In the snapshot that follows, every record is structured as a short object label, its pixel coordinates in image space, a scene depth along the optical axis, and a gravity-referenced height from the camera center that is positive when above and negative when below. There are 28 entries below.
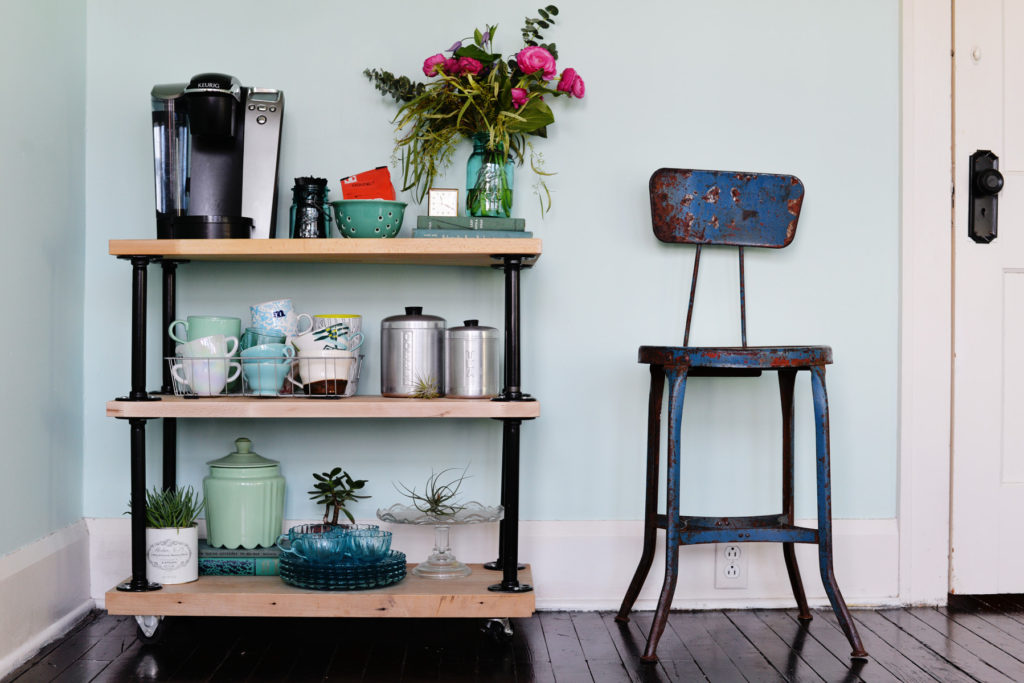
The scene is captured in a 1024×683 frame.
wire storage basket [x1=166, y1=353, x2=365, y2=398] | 1.96 -0.10
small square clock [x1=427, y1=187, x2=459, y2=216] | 2.07 +0.30
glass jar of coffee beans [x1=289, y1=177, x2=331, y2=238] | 2.06 +0.28
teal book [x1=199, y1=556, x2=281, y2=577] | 2.00 -0.52
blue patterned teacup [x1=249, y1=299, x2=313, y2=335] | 2.04 +0.04
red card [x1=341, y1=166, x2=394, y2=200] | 2.08 +0.34
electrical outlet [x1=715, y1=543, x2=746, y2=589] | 2.25 -0.57
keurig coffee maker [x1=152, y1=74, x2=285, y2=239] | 1.97 +0.38
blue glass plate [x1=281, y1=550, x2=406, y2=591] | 1.88 -0.51
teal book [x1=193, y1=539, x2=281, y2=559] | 2.01 -0.49
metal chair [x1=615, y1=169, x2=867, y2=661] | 1.90 -0.07
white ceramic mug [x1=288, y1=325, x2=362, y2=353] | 1.98 -0.02
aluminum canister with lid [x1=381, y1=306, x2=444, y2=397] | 2.00 -0.05
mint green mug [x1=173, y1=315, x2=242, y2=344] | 2.00 +0.01
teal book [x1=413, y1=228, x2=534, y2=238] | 2.00 +0.22
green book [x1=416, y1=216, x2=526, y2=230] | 2.01 +0.24
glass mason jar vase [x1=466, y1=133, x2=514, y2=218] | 2.06 +0.34
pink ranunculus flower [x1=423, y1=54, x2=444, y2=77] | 2.11 +0.62
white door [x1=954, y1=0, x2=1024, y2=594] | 2.31 +0.03
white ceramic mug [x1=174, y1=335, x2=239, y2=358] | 1.97 -0.03
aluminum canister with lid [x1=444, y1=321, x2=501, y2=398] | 1.99 -0.07
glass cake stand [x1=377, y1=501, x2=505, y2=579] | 1.98 -0.41
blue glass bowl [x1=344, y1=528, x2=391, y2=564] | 1.95 -0.46
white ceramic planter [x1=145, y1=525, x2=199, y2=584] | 1.92 -0.47
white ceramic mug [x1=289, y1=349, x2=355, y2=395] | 1.96 -0.07
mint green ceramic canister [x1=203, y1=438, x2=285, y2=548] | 2.01 -0.38
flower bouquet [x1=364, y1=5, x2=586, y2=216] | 2.07 +0.53
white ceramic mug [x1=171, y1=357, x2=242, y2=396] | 1.97 -0.09
